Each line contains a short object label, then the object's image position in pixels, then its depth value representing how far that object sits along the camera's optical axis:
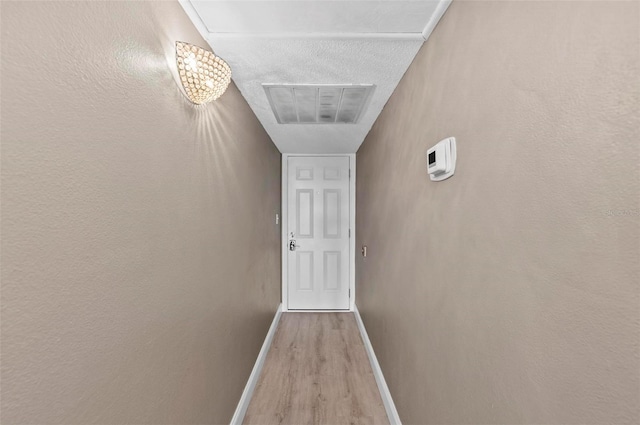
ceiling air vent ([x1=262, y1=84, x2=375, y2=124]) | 1.89
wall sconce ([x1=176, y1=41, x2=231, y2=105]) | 1.07
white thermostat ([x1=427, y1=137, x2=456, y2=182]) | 1.11
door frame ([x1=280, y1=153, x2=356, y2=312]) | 3.83
